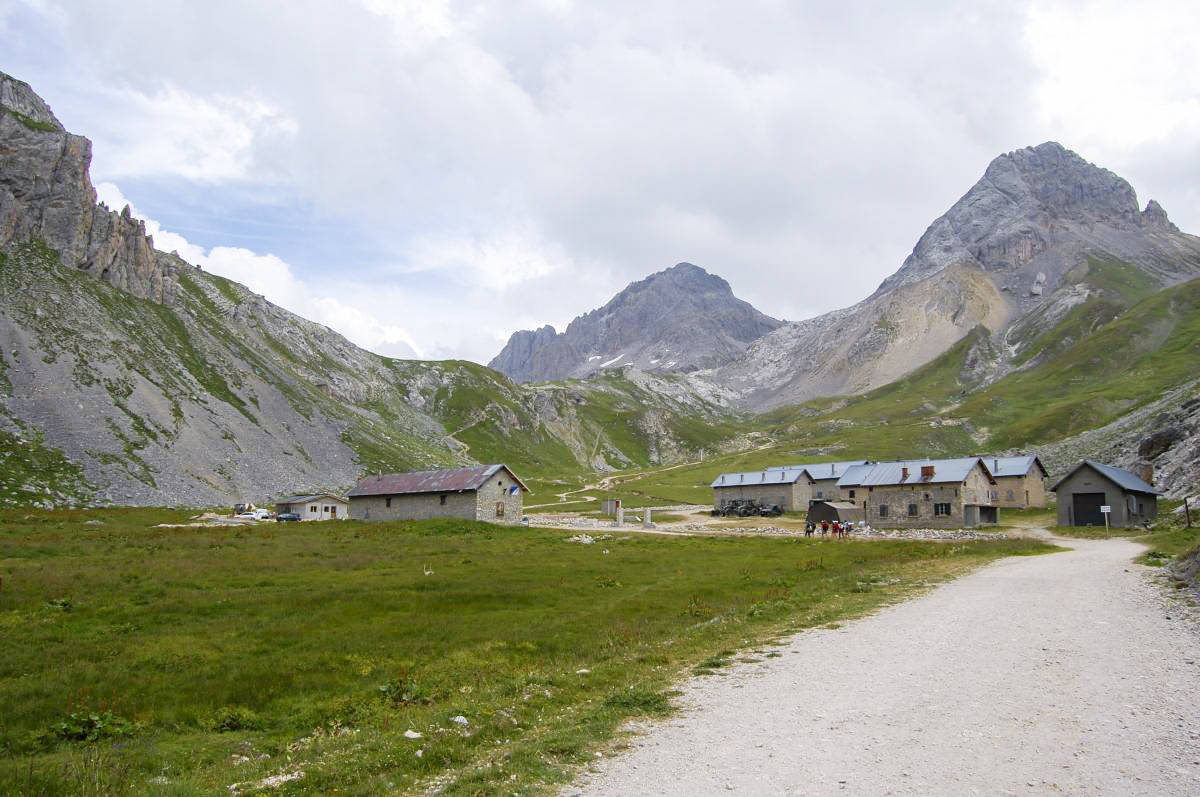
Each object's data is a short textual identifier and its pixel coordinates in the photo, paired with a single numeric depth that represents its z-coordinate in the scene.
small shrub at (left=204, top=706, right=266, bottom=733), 15.07
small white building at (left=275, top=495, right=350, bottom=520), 88.38
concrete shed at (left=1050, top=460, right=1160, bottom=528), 73.50
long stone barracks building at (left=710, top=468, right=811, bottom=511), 114.06
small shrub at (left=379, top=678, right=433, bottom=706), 16.34
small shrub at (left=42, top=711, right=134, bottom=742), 13.91
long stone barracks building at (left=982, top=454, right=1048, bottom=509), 101.44
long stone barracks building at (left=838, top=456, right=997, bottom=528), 83.00
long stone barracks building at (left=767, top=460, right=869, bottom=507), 113.94
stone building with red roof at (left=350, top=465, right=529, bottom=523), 74.88
